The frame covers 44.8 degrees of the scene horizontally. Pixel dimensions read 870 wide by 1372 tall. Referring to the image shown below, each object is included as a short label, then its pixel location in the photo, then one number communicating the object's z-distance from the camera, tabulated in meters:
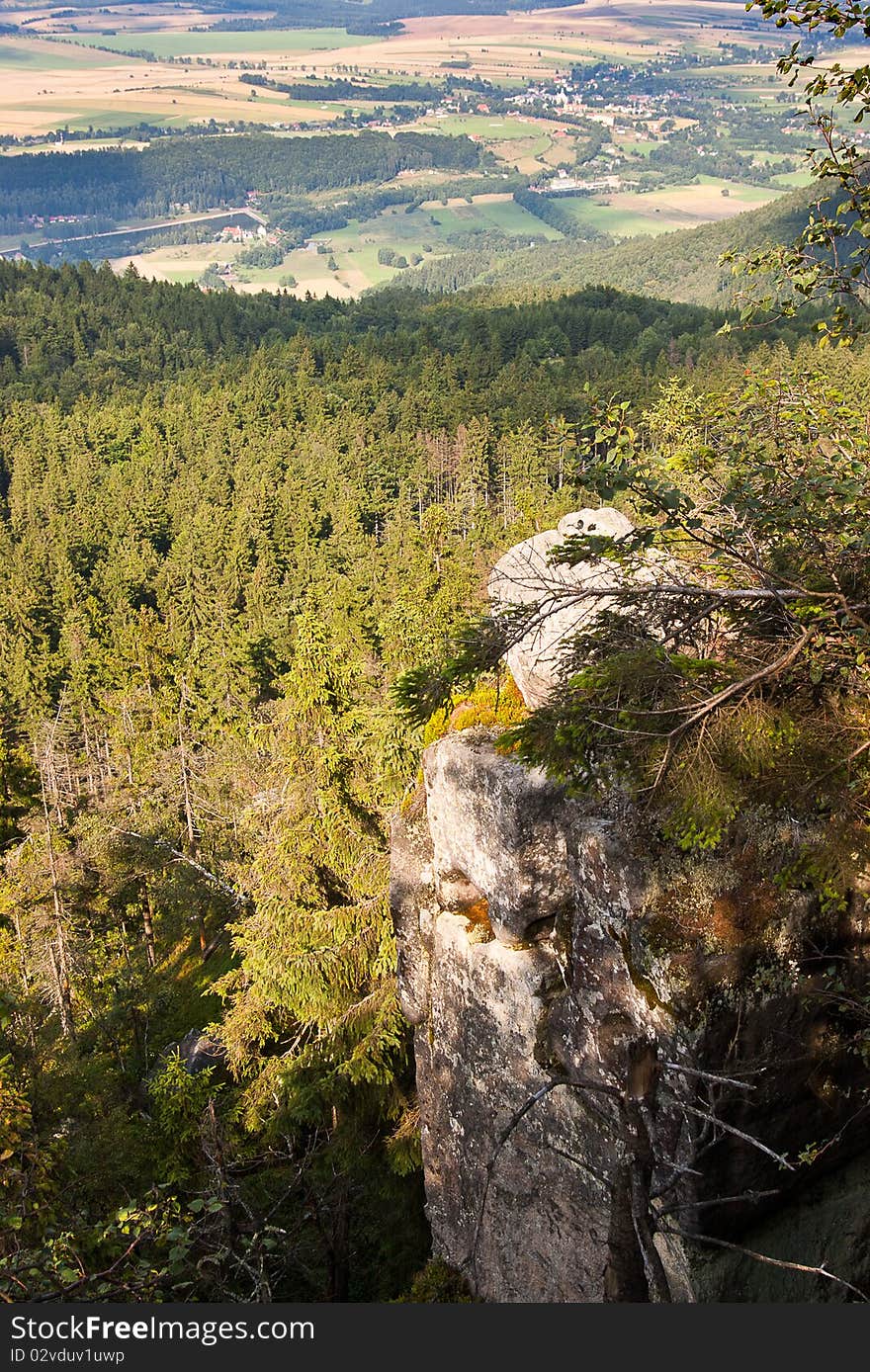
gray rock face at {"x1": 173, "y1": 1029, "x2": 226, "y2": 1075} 22.58
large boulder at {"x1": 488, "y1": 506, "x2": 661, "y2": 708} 11.35
